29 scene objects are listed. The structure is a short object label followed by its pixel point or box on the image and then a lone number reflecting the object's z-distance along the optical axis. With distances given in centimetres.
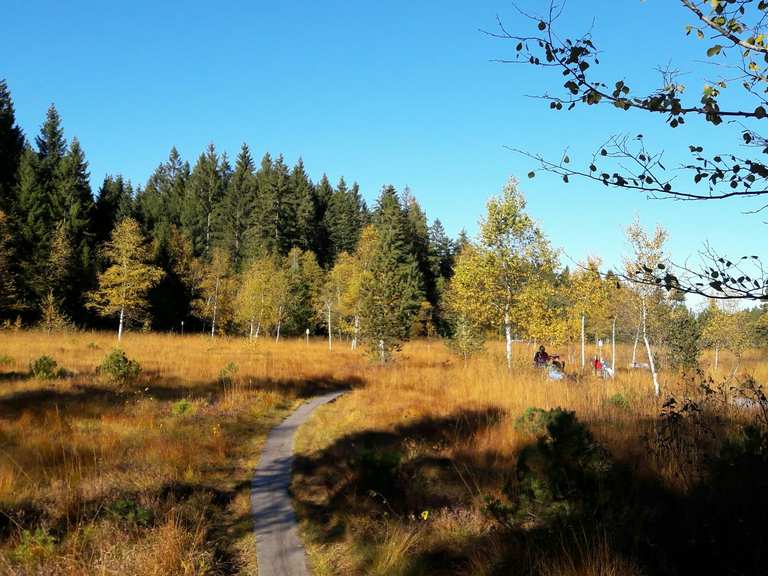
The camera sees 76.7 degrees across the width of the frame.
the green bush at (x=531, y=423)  683
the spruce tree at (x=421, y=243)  6294
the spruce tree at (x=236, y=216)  6151
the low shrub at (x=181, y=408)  1030
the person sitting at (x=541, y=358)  1756
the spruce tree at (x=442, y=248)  7031
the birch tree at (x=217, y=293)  4758
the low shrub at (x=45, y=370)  1273
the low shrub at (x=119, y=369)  1308
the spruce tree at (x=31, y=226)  3747
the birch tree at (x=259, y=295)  4144
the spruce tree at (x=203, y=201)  6241
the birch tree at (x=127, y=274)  3334
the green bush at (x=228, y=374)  1492
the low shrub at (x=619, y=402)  825
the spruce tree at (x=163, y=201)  5236
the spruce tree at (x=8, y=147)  4159
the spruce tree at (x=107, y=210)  4804
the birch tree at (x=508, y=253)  2034
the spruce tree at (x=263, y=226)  5562
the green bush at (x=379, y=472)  601
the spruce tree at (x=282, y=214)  5850
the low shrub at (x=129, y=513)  473
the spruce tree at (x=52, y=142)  4831
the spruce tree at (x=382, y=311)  2362
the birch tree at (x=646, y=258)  1855
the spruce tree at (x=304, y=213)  6209
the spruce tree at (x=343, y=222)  6669
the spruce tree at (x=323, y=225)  6631
